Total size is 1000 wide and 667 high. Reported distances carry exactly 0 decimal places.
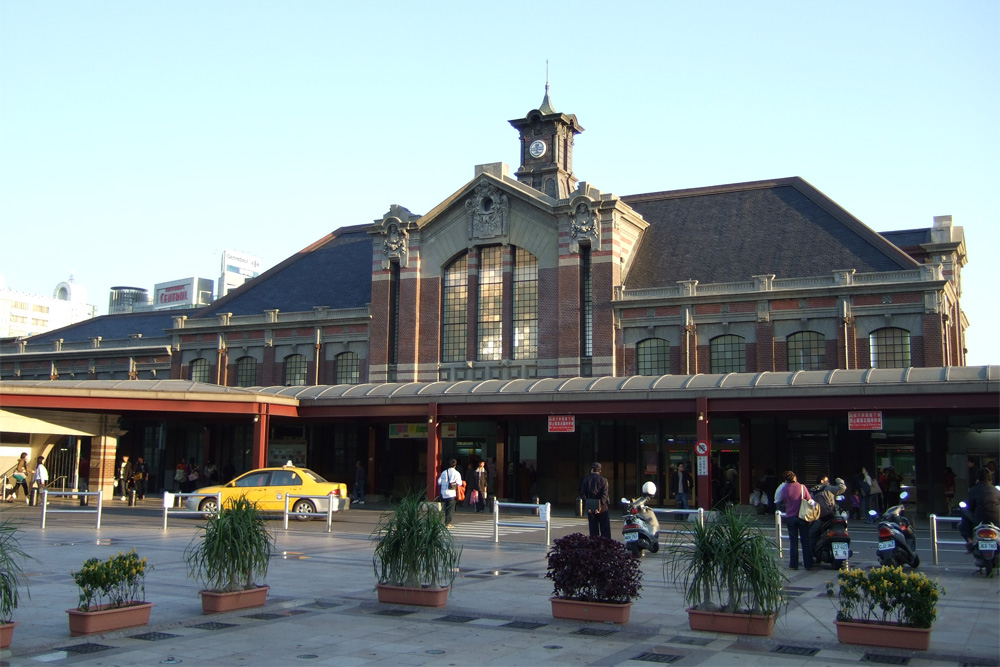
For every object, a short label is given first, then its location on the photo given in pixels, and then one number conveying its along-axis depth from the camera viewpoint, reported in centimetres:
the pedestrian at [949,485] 3222
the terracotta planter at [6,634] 996
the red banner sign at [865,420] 2783
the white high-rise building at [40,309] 13725
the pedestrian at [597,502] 1917
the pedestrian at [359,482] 3859
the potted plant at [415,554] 1279
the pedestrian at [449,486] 2567
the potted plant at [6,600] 997
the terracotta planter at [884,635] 1013
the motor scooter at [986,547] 1620
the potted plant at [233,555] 1238
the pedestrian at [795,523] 1762
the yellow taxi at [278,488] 2900
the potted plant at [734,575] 1090
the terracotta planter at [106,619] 1095
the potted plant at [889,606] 1012
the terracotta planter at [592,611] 1184
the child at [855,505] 3045
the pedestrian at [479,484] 3253
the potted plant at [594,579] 1186
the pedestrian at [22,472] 3422
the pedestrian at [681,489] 3250
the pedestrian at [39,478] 3500
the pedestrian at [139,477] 3874
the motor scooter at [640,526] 1961
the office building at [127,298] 11300
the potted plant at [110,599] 1099
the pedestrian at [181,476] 4078
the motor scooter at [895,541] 1608
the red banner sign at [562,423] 3288
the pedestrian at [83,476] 4156
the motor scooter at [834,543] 1700
